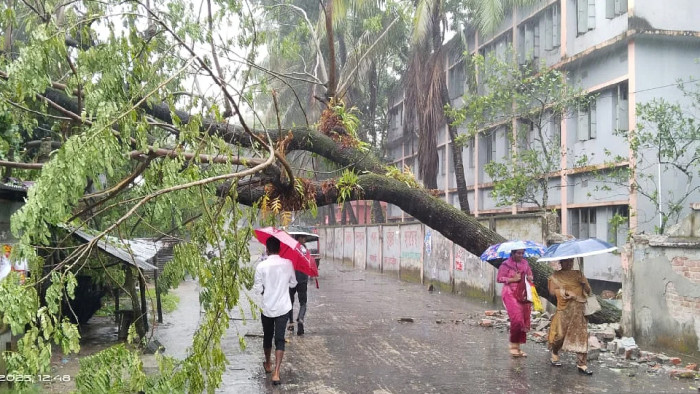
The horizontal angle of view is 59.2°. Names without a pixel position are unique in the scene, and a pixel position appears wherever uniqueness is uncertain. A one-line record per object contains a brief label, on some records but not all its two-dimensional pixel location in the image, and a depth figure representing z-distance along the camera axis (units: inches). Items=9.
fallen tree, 166.6
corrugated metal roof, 299.7
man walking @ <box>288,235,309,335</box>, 398.9
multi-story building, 616.1
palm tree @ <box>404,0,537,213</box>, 751.7
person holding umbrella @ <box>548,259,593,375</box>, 299.0
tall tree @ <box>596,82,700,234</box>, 533.0
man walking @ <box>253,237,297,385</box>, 274.4
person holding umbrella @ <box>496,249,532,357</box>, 329.4
